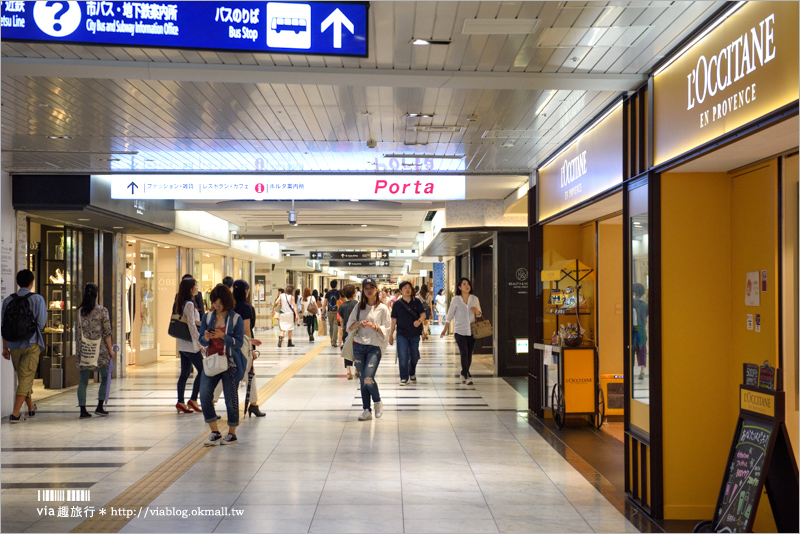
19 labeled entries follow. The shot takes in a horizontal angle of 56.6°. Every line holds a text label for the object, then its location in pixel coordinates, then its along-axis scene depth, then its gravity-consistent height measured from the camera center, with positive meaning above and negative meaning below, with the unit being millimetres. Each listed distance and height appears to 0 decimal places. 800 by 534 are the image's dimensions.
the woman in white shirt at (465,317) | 11250 -458
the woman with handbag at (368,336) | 7852 -518
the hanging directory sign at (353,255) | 28844 +1266
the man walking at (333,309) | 18438 -553
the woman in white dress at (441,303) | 23783 -521
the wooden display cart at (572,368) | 7676 -855
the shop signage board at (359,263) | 35266 +1173
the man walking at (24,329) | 7684 -434
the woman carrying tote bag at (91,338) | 8070 -552
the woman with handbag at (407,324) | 10758 -544
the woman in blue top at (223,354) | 6680 -597
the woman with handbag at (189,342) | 8266 -615
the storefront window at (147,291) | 14836 -73
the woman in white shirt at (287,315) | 18188 -686
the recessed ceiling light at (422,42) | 4270 +1413
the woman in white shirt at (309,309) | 19838 -613
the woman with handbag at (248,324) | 7836 -394
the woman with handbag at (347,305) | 11101 -286
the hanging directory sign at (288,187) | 8250 +1135
